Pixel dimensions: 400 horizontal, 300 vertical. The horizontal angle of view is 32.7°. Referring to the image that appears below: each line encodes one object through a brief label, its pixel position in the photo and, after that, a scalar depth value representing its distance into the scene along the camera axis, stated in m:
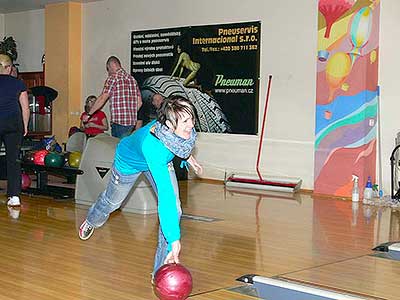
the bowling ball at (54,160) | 6.48
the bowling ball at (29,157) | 6.71
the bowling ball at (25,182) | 6.86
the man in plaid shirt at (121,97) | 6.98
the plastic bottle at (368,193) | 6.82
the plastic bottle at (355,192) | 6.88
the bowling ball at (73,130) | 8.78
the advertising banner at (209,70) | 8.09
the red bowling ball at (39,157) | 6.61
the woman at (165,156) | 2.93
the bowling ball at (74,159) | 6.46
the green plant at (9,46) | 10.77
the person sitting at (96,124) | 8.00
